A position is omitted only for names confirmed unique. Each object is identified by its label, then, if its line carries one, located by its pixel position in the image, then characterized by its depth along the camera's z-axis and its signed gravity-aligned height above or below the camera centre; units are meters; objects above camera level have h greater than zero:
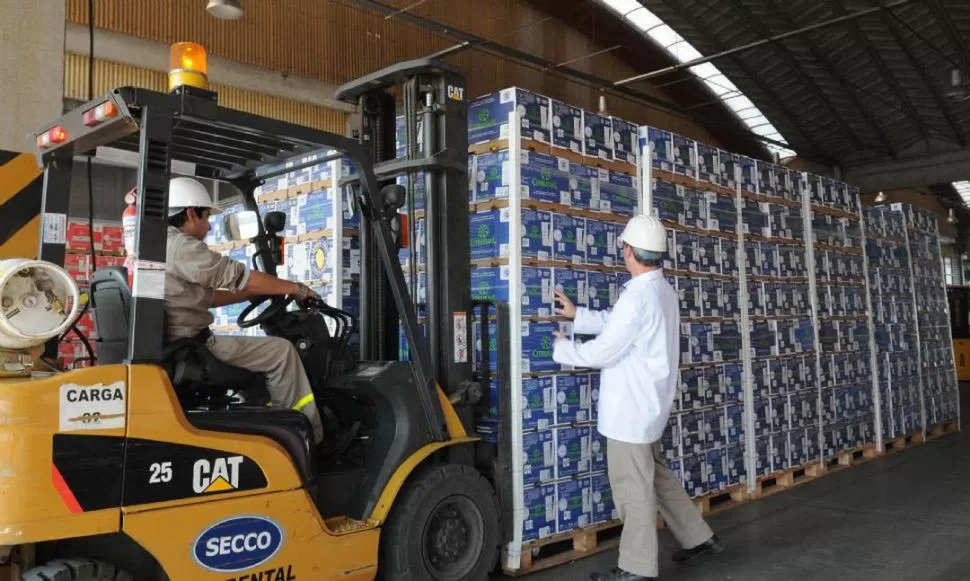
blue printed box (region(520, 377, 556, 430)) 4.85 -0.32
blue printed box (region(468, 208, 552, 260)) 4.86 +0.76
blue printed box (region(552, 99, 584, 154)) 5.18 +1.53
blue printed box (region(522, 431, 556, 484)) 4.81 -0.66
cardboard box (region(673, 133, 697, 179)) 6.27 +1.58
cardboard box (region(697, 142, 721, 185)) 6.57 +1.58
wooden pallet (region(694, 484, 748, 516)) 6.38 -1.32
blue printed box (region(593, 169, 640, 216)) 5.53 +1.15
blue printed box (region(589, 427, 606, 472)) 5.28 -0.69
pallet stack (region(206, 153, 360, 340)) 5.45 +0.92
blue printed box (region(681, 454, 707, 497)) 6.06 -1.00
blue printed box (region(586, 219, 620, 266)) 5.38 +0.77
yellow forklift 2.74 -0.22
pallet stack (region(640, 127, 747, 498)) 6.07 +0.35
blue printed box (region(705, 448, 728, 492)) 6.35 -1.02
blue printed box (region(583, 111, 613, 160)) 5.44 +1.54
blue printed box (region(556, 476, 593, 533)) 5.02 -1.01
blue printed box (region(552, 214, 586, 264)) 5.10 +0.76
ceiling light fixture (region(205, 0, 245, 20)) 6.84 +3.14
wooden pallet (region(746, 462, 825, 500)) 6.97 -1.31
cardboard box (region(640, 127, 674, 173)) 5.93 +1.59
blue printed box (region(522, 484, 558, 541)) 4.80 -1.01
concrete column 7.75 +3.10
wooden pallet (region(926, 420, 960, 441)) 10.56 -1.25
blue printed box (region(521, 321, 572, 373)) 4.87 +0.04
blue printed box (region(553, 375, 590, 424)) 5.07 -0.31
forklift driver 3.25 +0.31
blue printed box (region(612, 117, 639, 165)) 5.70 +1.56
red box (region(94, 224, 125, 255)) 7.78 +1.27
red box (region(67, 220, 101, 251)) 7.38 +1.25
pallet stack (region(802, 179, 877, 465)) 8.22 +0.29
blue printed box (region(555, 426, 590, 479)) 5.04 -0.66
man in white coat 4.43 -0.16
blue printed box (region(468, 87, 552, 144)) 4.92 +1.55
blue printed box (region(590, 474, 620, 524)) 5.28 -1.03
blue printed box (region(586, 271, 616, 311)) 5.35 +0.44
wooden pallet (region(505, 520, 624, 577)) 4.81 -1.34
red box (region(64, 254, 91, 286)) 7.48 +0.97
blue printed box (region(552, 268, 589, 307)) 5.10 +0.45
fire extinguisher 3.02 +0.56
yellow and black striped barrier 4.24 +0.91
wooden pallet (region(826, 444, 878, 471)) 8.39 -1.29
